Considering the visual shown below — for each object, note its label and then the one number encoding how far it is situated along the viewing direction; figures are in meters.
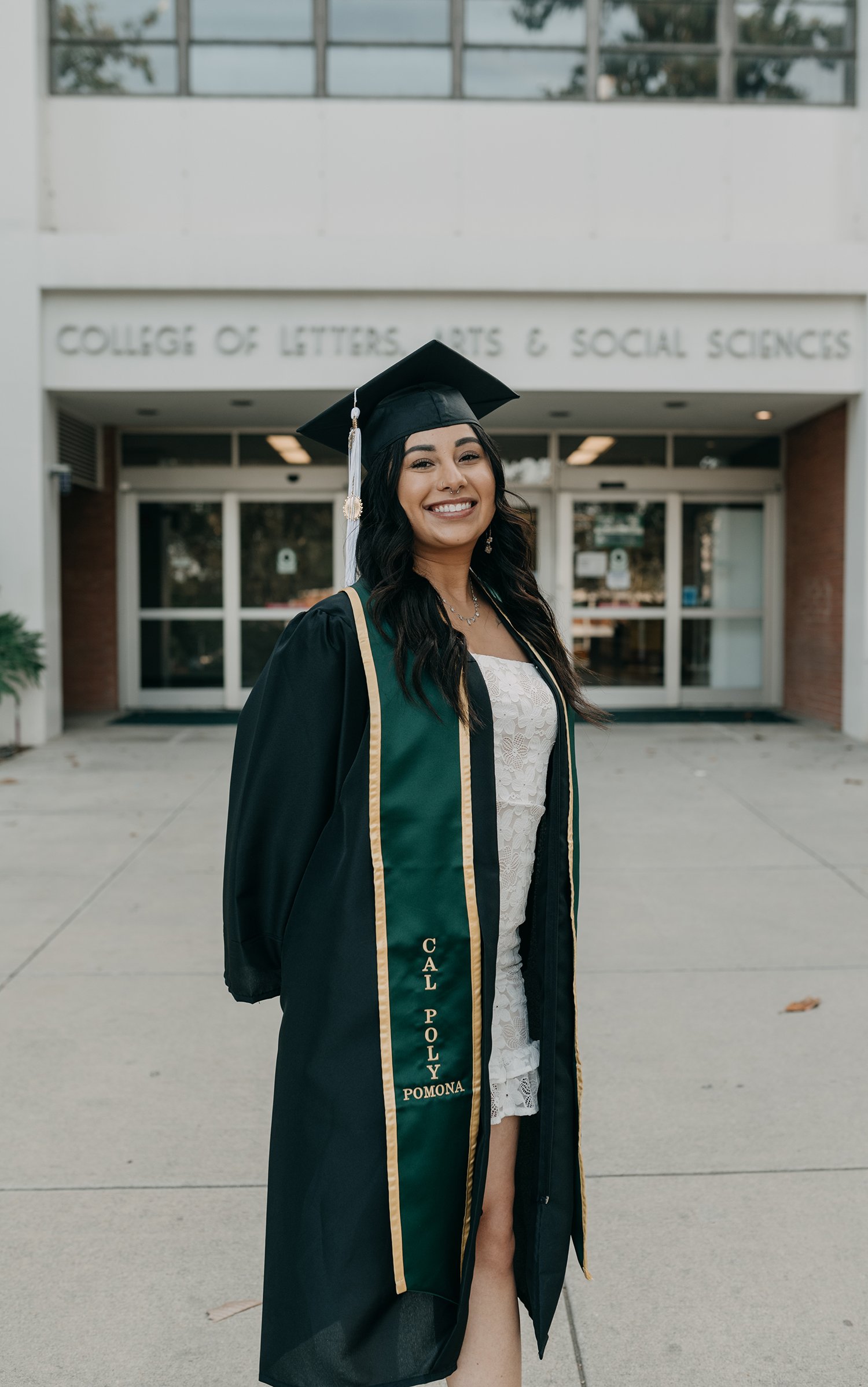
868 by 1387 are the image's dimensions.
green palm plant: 10.33
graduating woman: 1.83
